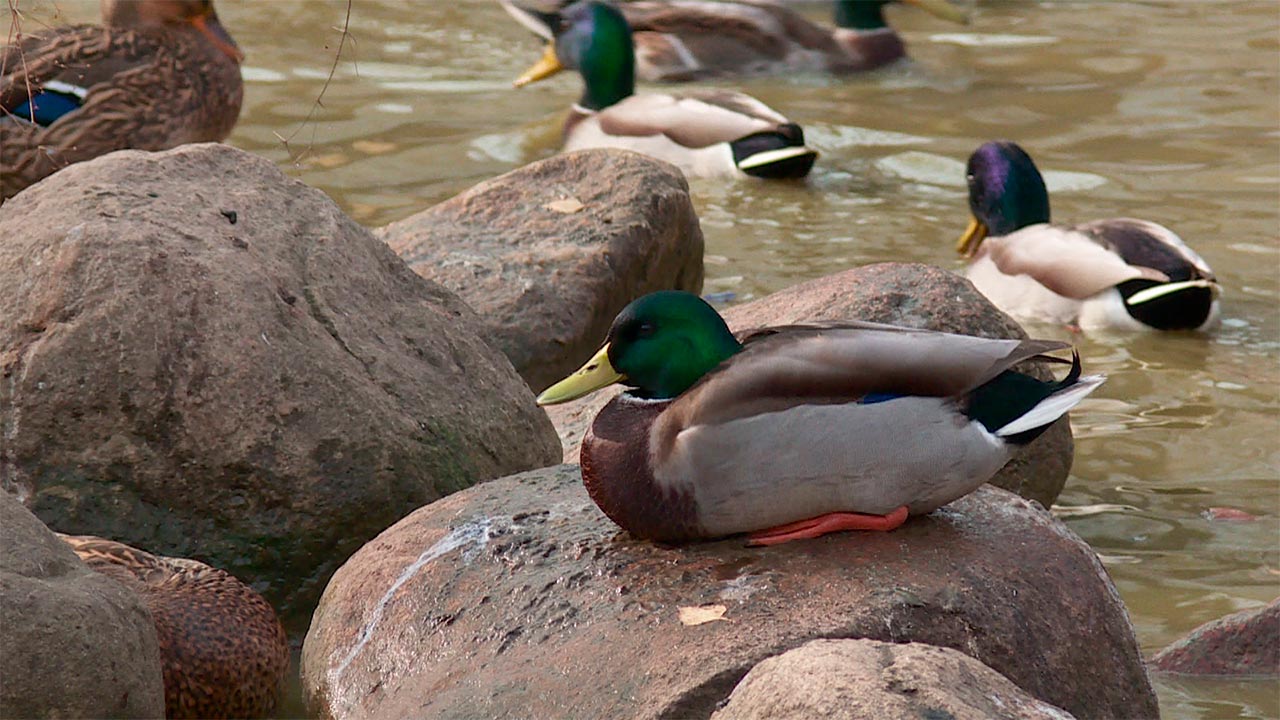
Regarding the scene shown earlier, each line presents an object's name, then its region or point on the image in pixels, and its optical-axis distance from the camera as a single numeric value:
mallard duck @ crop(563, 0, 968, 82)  26.08
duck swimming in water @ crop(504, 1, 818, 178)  20.91
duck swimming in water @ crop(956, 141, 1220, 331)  16.45
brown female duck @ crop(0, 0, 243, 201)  15.45
